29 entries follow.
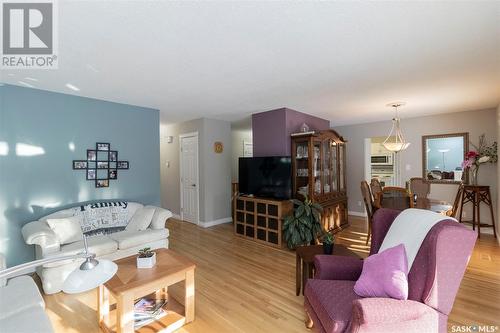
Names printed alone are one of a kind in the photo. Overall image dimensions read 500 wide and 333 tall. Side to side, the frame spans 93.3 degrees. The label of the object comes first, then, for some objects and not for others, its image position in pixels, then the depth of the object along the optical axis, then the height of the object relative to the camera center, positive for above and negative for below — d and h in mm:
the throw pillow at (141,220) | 3371 -753
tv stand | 3789 -880
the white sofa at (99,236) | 2459 -866
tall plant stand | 4111 -613
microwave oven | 6859 +184
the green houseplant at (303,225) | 3469 -885
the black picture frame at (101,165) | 3512 +51
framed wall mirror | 4539 +155
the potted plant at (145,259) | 2080 -812
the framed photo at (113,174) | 3742 -92
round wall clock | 5190 +445
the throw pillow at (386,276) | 1409 -695
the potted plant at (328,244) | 2148 -711
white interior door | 5234 -219
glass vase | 4309 -194
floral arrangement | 4137 +151
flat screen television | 3902 -171
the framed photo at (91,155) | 3527 +203
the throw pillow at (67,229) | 2727 -711
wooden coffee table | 1702 -948
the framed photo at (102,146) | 3625 +349
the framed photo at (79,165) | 3400 +51
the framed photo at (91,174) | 3521 -83
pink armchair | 1251 -758
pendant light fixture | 4004 +659
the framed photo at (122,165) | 3838 +51
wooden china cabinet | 3963 -106
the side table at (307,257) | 2172 -847
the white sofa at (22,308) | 1395 -929
